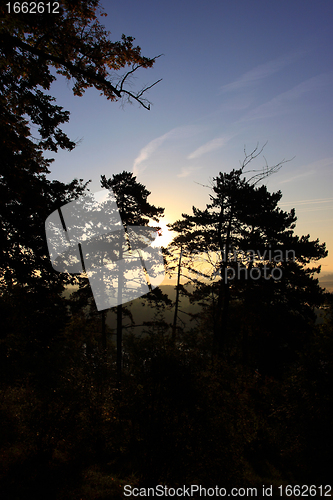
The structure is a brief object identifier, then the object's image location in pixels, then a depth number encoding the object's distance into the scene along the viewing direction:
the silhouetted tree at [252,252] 15.12
